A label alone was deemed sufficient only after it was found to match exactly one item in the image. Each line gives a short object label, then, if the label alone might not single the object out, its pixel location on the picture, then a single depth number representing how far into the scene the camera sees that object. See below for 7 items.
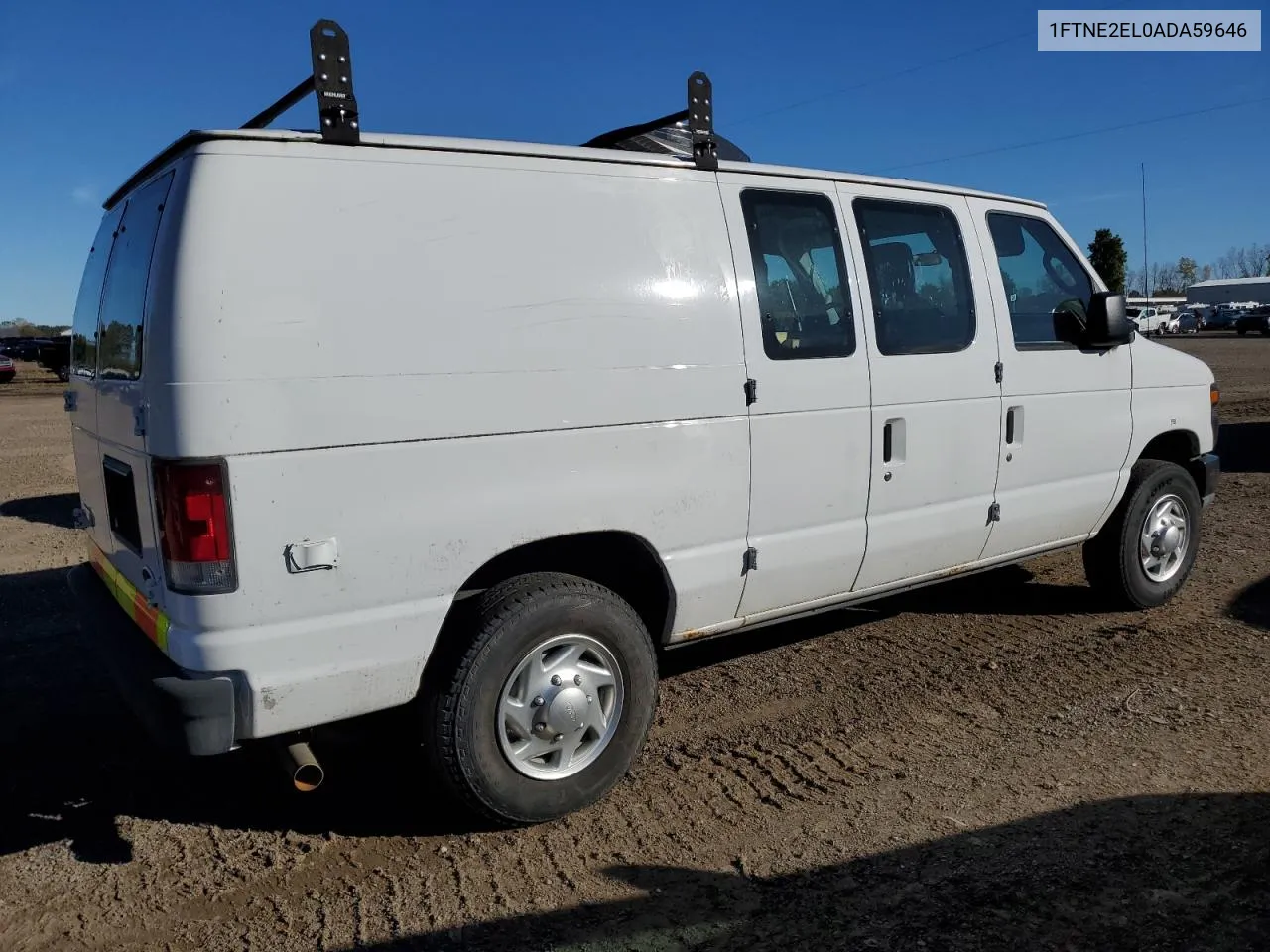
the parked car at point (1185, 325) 60.00
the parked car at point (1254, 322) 49.98
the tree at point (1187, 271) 159.75
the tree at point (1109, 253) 56.91
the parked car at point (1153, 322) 57.12
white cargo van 2.94
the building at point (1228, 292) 93.12
